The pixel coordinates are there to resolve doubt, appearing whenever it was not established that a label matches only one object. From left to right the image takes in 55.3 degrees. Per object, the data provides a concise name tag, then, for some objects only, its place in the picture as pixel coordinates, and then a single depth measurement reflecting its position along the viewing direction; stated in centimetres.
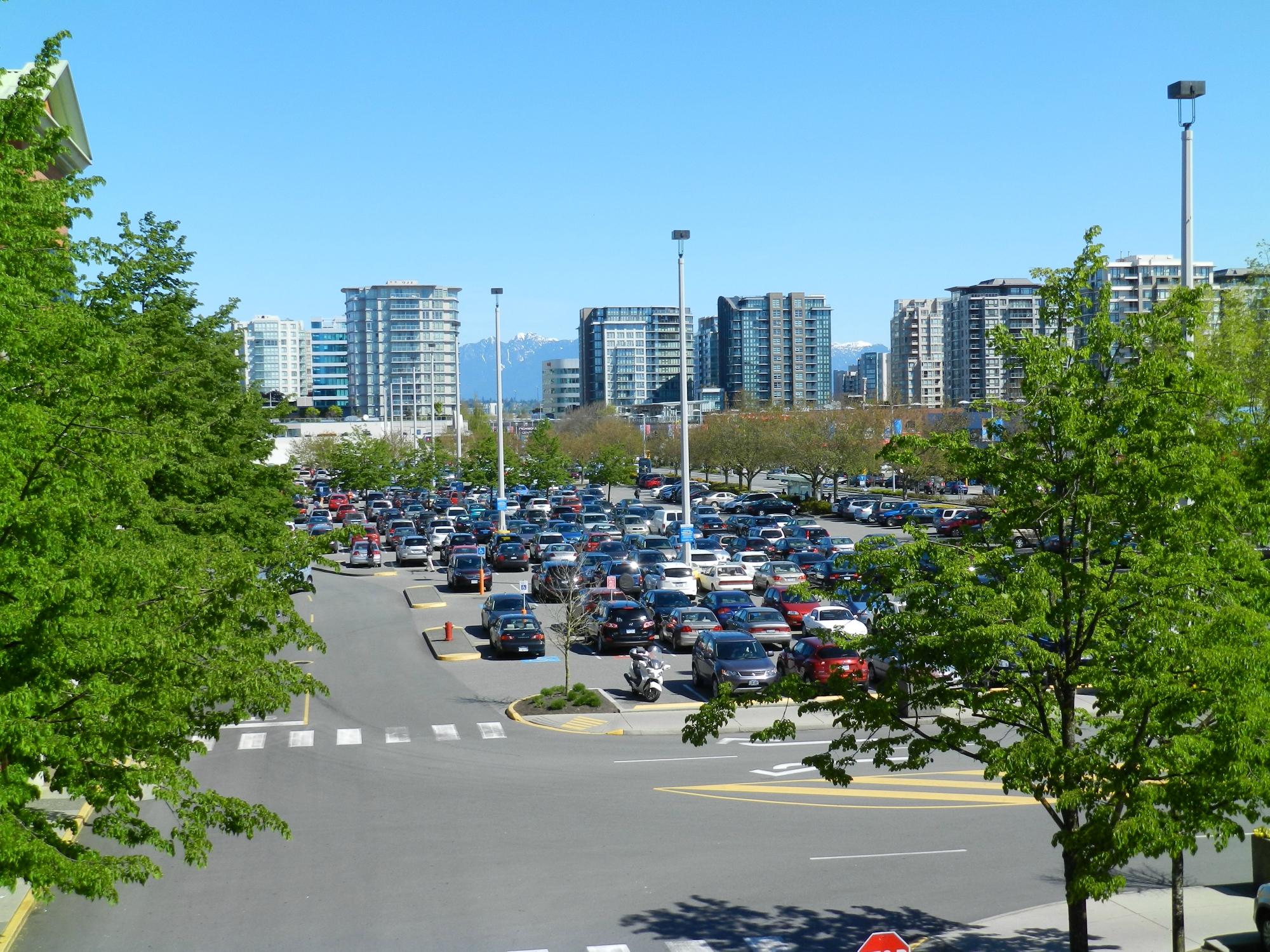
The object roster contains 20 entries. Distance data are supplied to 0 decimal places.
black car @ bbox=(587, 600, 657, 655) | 3747
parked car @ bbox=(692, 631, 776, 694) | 2917
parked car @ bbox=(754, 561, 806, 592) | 4681
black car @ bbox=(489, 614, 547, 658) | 3694
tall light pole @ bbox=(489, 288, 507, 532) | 6206
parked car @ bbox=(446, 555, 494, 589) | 5169
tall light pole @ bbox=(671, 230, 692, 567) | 4444
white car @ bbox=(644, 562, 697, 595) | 4538
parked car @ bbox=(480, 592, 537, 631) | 3922
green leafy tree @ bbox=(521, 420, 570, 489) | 9188
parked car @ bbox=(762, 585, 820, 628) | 4003
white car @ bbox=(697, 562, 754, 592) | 4675
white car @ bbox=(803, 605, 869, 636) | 3450
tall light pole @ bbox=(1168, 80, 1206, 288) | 2544
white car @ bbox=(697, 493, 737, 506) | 8819
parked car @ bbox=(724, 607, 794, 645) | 3588
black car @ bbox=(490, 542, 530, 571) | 5725
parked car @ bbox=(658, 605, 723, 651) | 3744
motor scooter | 3061
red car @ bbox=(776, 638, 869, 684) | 2888
